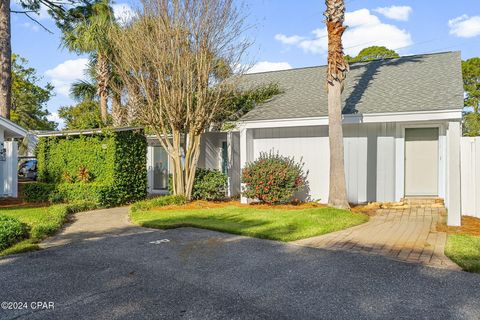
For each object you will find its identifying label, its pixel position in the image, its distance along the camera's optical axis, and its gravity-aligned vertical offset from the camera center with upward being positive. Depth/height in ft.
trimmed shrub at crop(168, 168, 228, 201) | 42.70 -2.75
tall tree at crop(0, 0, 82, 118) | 51.90 +13.76
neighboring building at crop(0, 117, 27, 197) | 47.75 -0.70
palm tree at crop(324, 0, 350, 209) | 33.83 +5.29
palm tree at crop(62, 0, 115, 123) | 55.93 +18.50
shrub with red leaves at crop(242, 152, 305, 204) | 37.09 -1.95
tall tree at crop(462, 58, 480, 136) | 98.73 +19.34
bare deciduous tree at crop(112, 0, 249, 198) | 39.37 +9.87
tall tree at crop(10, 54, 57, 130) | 107.93 +19.84
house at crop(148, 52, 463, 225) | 36.76 +3.04
